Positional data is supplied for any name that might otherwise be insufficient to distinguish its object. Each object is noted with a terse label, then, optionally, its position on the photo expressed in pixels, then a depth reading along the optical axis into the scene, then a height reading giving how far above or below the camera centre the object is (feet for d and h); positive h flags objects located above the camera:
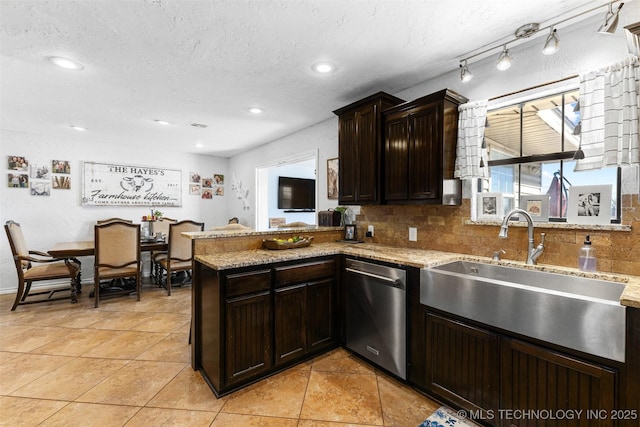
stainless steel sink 4.02 -1.58
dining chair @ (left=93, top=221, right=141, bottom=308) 11.83 -1.86
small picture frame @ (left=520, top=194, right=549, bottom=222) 6.55 +0.10
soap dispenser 5.55 -0.92
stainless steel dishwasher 6.64 -2.62
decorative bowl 8.03 -0.99
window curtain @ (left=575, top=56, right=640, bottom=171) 5.05 +1.79
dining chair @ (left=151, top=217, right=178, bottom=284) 14.74 -2.35
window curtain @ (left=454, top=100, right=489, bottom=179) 7.16 +1.68
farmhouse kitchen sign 15.48 +1.33
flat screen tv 19.53 +1.12
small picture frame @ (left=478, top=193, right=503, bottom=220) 7.34 +0.11
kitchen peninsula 6.11 -2.29
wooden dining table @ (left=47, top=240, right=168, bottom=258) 11.76 -1.75
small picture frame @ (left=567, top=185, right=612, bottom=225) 5.64 +0.12
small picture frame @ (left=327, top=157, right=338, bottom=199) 11.72 +1.30
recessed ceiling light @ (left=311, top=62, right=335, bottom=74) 7.52 +3.83
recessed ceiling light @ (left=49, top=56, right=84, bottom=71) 7.13 +3.72
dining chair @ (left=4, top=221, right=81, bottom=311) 11.19 -2.57
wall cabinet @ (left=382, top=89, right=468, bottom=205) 7.20 +1.60
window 6.34 +1.40
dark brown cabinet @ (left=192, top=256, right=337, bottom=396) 6.18 -2.62
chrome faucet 6.10 -0.54
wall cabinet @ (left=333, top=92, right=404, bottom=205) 8.49 +1.90
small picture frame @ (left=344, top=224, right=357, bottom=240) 10.16 -0.81
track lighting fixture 4.85 +3.62
